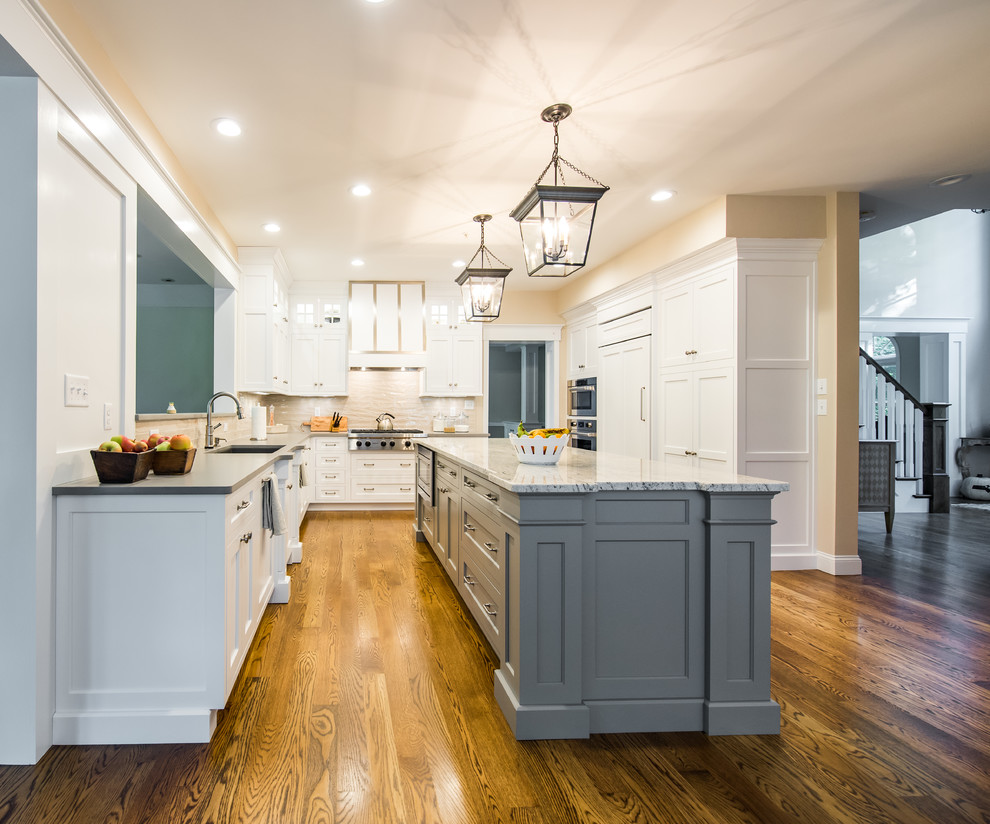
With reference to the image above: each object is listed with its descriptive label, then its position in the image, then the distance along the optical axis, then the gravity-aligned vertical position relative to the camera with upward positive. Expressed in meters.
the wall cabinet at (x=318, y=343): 7.29 +0.79
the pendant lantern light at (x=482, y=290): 4.44 +0.87
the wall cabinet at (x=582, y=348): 7.10 +0.77
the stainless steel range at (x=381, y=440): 7.00 -0.31
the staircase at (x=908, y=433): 7.04 -0.19
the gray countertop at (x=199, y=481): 2.10 -0.25
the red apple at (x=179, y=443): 2.47 -0.13
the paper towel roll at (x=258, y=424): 4.95 -0.10
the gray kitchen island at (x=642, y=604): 2.13 -0.65
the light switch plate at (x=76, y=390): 2.23 +0.07
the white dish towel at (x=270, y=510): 3.11 -0.48
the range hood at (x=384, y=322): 7.31 +1.04
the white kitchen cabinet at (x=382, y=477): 7.03 -0.72
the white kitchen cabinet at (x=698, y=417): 4.54 -0.02
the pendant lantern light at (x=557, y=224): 2.68 +0.83
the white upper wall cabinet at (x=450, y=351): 7.51 +0.73
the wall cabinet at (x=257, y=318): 5.72 +0.85
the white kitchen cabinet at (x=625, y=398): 5.76 +0.16
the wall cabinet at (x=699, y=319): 4.52 +0.73
